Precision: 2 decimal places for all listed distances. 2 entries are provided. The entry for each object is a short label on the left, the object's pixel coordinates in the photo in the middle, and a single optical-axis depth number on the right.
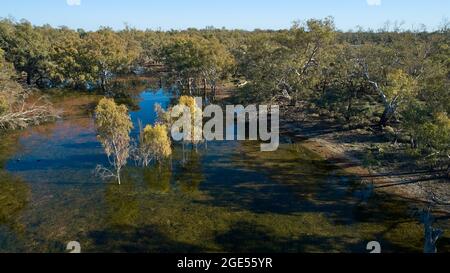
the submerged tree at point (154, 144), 29.50
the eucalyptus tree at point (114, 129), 28.02
